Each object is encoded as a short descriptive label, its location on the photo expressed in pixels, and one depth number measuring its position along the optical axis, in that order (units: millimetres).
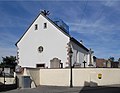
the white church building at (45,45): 14518
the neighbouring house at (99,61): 27397
